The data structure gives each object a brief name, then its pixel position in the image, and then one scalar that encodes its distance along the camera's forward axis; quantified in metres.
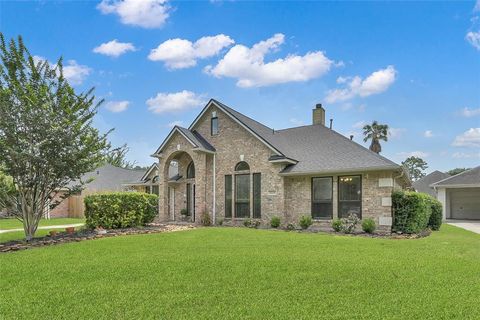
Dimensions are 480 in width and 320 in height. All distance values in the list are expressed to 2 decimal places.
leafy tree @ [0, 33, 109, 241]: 11.12
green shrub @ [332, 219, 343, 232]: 14.21
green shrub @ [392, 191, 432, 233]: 13.76
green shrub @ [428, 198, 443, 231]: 17.80
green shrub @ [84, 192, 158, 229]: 14.67
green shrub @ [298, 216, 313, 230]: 15.28
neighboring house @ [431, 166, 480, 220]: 26.83
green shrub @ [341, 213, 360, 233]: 14.05
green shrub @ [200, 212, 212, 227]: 17.80
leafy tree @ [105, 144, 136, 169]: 54.10
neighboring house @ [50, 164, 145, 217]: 28.11
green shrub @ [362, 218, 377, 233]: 13.71
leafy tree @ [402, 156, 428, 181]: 73.50
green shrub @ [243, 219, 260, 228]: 16.75
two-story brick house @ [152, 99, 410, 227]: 14.84
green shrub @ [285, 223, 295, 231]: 15.31
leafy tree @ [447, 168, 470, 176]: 70.20
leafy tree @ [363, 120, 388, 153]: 34.28
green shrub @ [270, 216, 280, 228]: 16.06
